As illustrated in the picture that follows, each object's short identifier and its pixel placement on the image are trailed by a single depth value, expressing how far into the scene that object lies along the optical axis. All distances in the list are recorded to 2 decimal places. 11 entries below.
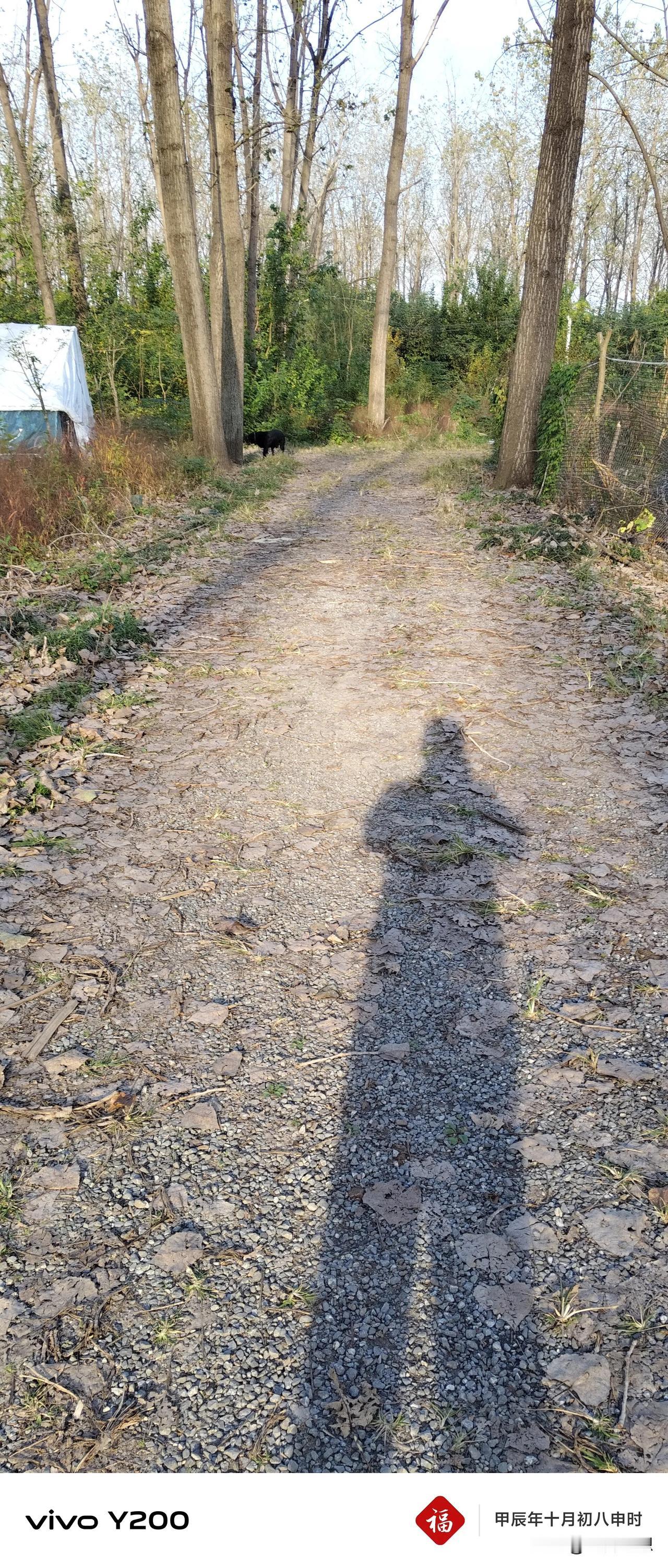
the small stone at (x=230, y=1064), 2.50
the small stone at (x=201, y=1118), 2.31
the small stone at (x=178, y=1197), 2.07
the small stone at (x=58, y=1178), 2.12
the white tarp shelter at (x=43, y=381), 15.91
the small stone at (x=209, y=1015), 2.70
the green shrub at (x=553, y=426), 10.28
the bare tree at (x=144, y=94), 21.91
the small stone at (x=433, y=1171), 2.15
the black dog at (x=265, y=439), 17.92
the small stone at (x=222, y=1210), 2.05
